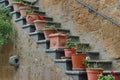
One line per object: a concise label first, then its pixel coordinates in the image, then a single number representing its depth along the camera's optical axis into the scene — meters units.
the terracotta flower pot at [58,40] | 4.80
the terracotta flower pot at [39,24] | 5.43
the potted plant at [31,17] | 5.76
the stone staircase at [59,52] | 4.23
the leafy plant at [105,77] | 3.60
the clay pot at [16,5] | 6.23
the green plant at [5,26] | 6.07
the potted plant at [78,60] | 4.25
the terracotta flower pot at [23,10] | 6.00
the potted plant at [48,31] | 5.19
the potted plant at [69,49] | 4.52
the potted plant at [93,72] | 3.91
